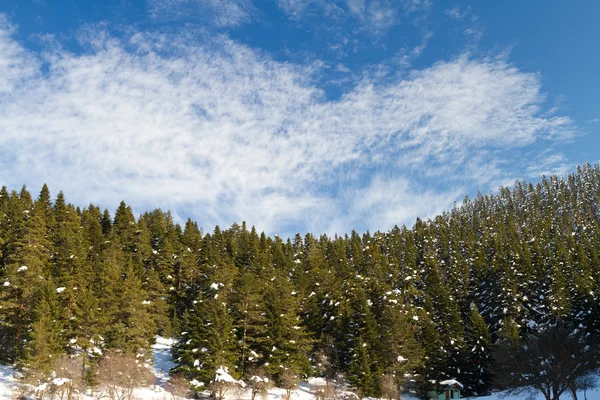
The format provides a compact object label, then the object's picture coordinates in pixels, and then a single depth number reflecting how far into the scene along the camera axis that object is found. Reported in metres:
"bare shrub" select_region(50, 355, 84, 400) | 37.77
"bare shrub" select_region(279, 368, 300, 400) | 50.75
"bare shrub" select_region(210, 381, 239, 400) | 46.62
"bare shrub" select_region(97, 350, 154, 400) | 41.06
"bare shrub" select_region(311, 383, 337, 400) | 50.44
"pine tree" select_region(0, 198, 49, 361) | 46.12
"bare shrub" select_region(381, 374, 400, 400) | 54.75
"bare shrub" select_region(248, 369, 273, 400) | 48.66
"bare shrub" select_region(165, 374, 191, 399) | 44.94
